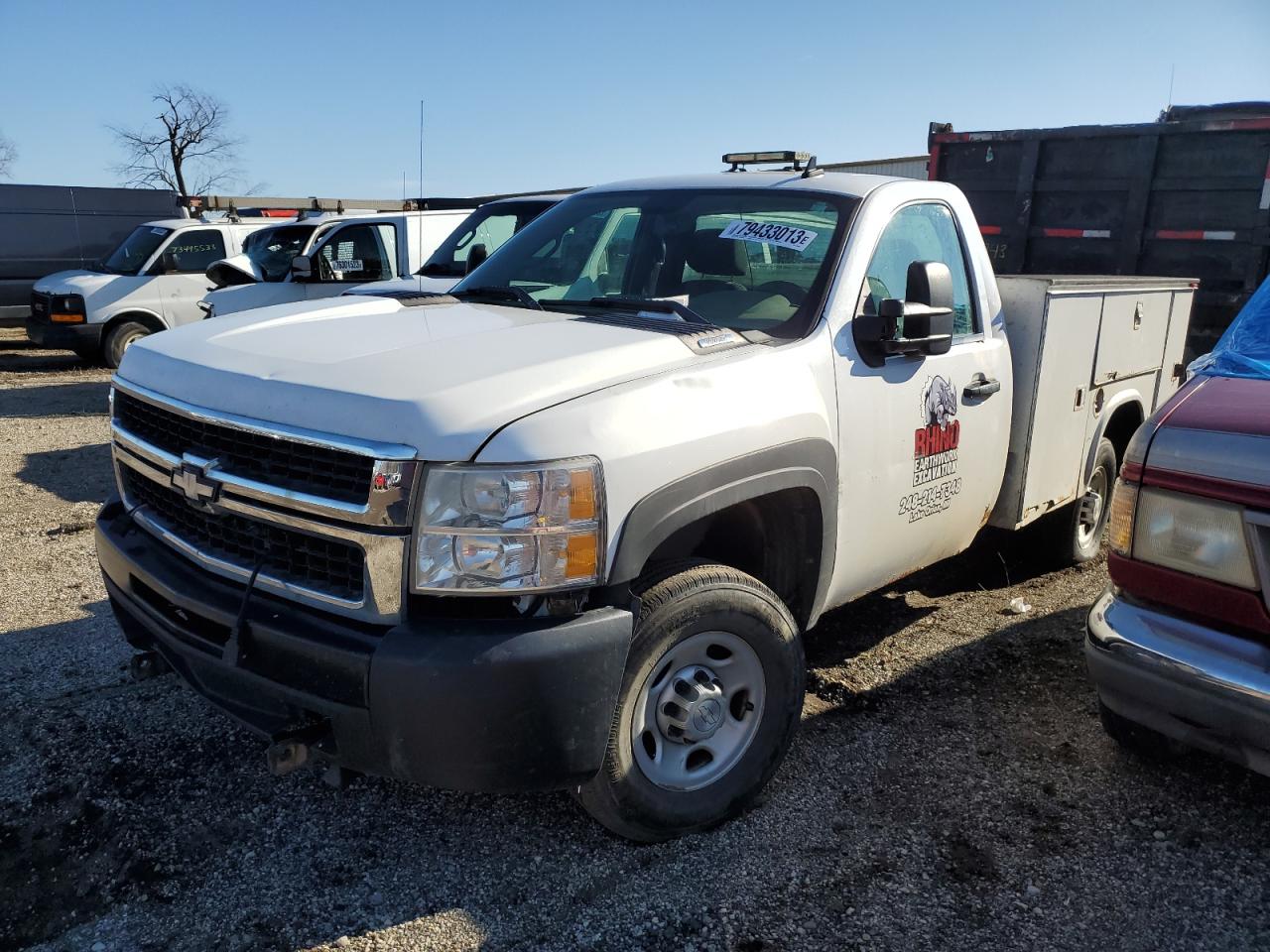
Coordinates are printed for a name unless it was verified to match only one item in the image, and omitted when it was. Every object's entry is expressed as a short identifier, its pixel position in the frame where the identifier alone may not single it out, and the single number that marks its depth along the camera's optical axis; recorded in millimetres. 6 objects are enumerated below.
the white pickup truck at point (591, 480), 2307
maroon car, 2439
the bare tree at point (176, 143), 44719
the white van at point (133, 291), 12016
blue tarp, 3039
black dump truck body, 6926
